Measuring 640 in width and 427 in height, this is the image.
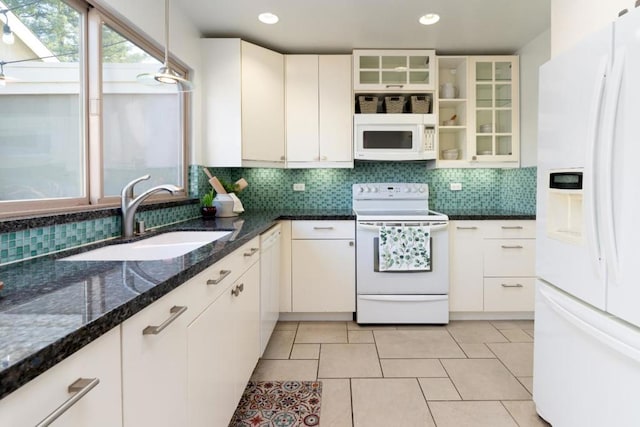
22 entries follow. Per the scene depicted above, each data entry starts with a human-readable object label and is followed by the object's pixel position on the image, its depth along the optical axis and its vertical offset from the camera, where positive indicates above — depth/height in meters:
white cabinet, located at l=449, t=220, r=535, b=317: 2.96 -0.52
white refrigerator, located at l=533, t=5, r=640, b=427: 1.09 -0.11
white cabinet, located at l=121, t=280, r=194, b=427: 0.81 -0.41
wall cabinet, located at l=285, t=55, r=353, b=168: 3.22 +0.85
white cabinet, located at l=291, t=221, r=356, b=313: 2.96 -0.52
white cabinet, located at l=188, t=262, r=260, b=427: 1.19 -0.60
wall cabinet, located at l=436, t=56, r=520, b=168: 3.24 +0.84
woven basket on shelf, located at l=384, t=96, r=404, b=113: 3.22 +0.87
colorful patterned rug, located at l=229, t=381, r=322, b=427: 1.75 -1.04
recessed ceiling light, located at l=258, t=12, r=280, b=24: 2.62 +1.37
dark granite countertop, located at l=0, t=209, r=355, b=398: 0.54 -0.21
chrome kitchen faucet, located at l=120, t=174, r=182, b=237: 1.81 +0.00
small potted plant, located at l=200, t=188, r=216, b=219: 2.71 -0.03
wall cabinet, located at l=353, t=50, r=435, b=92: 3.19 +1.18
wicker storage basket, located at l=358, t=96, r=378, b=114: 3.23 +0.88
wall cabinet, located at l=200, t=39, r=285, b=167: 2.92 +0.83
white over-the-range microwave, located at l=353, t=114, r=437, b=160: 3.15 +0.59
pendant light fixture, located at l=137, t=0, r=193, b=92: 1.67 +0.59
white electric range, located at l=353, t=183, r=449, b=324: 2.87 -0.64
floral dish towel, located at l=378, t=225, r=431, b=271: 2.81 -0.35
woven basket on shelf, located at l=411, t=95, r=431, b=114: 3.24 +0.88
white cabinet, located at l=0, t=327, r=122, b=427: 0.52 -0.31
